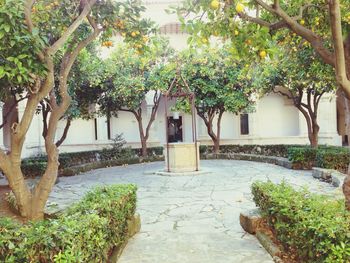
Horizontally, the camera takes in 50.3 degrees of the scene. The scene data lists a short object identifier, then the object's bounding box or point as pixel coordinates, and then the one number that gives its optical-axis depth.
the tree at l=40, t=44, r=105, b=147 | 11.67
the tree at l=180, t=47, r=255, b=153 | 16.44
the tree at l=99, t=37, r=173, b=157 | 15.93
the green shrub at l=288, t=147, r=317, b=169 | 12.70
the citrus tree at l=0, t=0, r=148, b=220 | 4.28
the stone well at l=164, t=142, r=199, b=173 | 13.29
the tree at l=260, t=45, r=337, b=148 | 8.50
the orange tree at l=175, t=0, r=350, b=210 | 3.53
